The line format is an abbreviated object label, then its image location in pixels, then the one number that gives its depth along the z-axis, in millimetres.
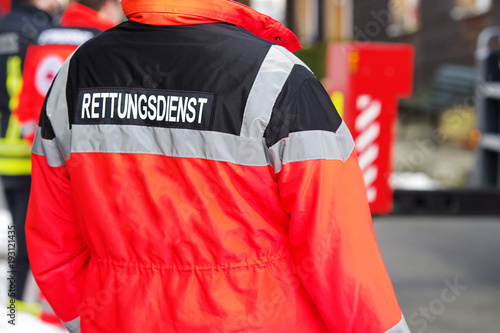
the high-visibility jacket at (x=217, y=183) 1608
